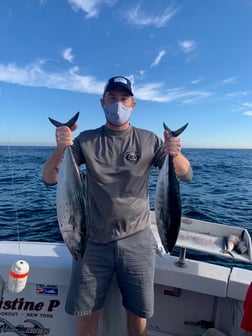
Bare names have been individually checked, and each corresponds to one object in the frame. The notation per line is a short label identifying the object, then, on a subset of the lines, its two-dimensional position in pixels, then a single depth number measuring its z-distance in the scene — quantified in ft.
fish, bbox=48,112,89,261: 6.98
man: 7.68
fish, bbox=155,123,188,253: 7.42
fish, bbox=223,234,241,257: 8.94
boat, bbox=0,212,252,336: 8.85
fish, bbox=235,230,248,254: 8.83
